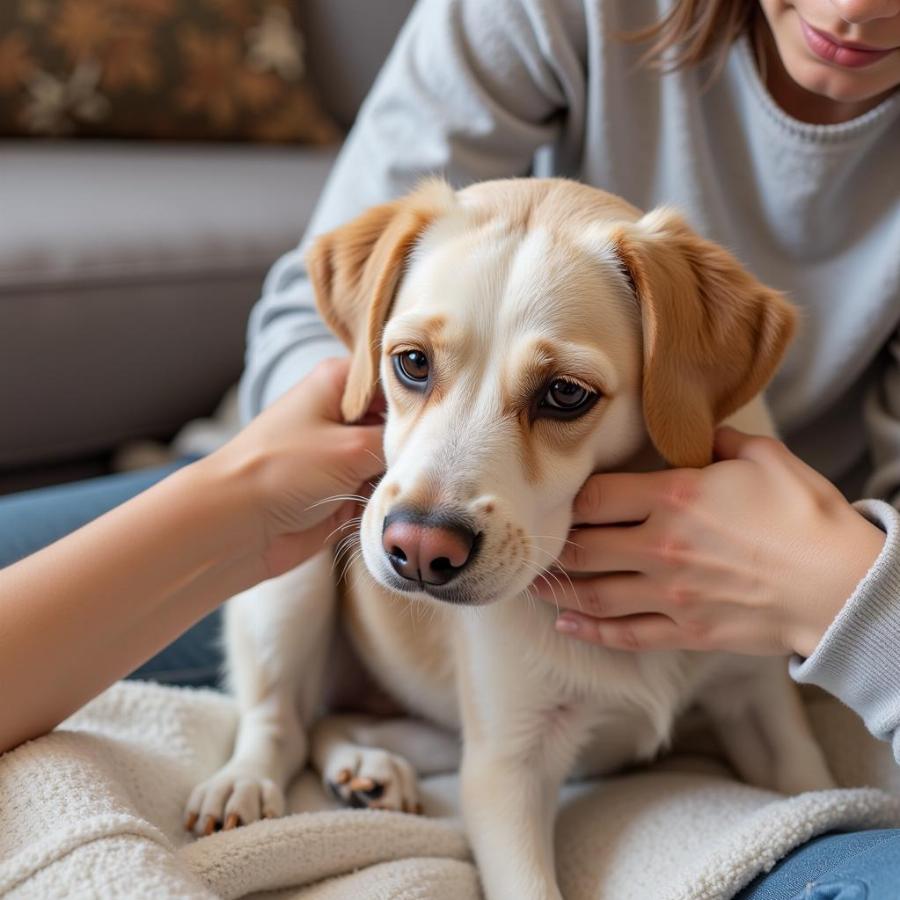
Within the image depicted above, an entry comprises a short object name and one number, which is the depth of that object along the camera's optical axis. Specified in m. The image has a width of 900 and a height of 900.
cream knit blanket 0.83
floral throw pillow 2.22
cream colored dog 0.93
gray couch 1.89
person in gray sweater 0.96
